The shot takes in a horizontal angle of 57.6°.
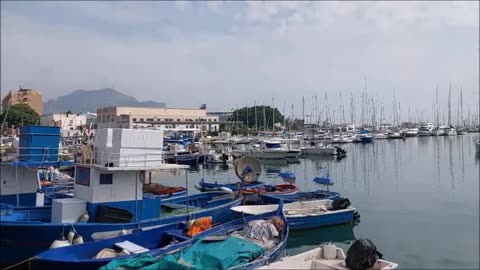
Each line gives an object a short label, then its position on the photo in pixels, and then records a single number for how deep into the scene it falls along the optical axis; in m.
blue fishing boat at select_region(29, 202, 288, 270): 10.96
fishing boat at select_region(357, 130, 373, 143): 95.62
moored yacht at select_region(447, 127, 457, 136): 120.19
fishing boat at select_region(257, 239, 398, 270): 10.53
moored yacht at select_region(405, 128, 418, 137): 114.75
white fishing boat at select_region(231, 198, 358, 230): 19.34
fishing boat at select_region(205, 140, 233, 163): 56.06
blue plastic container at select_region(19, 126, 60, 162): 14.60
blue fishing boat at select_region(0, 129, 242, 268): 12.79
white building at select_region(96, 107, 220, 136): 96.50
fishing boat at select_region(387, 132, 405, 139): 108.56
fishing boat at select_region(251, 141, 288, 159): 62.72
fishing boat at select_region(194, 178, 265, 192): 24.05
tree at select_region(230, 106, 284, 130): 120.62
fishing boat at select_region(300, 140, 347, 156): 66.04
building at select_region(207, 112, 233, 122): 121.56
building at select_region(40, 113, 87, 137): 49.36
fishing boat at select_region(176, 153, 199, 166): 56.44
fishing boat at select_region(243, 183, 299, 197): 22.41
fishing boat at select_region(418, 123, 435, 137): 118.31
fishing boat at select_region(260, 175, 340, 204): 22.25
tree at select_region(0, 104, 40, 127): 76.56
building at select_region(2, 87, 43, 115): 116.88
